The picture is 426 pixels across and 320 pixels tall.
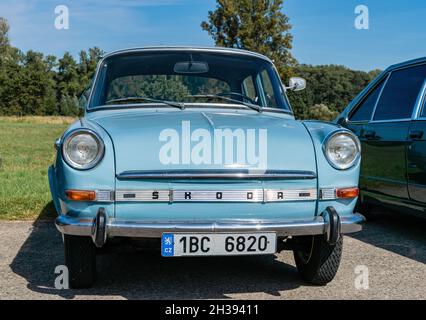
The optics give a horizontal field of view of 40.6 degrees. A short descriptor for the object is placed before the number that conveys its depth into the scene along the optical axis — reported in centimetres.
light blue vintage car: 334
